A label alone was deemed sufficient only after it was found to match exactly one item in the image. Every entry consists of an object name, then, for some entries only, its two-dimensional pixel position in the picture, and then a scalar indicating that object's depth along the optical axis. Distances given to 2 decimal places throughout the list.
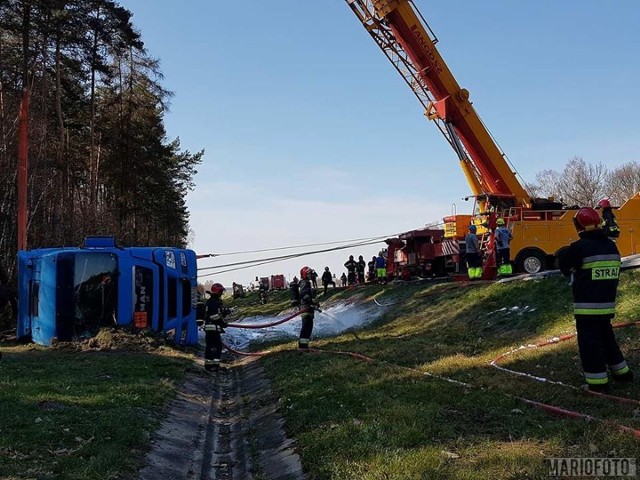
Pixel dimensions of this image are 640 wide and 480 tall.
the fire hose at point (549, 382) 5.06
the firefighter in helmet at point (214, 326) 12.09
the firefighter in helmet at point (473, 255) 16.58
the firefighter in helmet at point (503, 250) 15.88
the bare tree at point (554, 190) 67.56
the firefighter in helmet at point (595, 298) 6.11
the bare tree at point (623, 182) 63.38
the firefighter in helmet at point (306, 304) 13.02
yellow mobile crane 18.59
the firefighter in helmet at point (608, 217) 9.58
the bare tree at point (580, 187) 63.94
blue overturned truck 13.21
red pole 18.48
